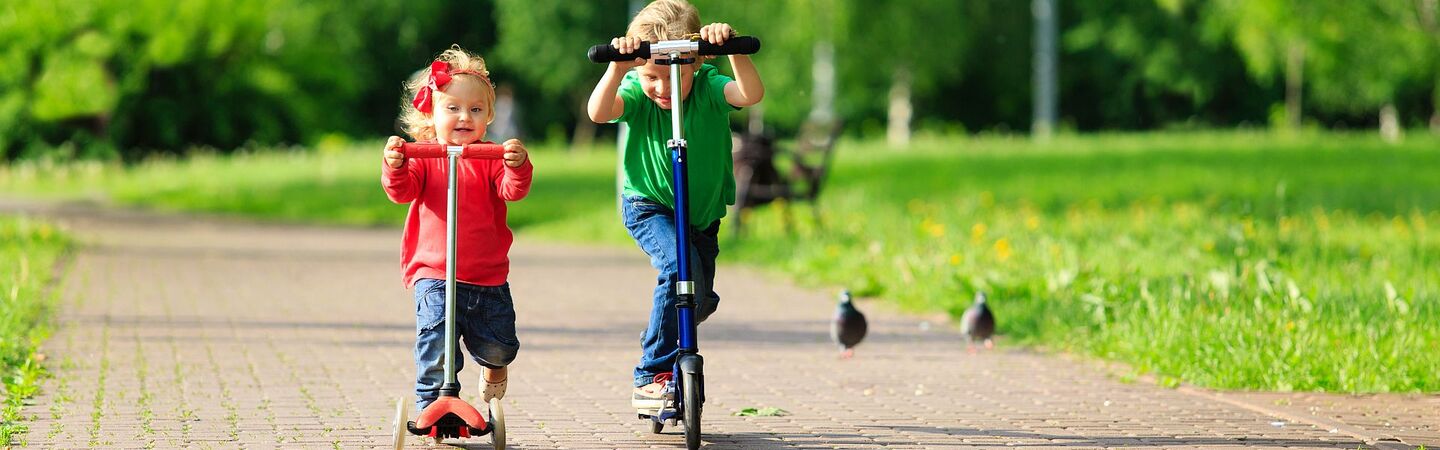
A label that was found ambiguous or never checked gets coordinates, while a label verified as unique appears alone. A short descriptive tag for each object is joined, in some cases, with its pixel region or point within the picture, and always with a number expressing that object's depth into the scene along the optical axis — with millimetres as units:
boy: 10867
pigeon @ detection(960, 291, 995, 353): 15953
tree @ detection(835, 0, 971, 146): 75125
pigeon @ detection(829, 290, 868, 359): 15273
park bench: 27484
